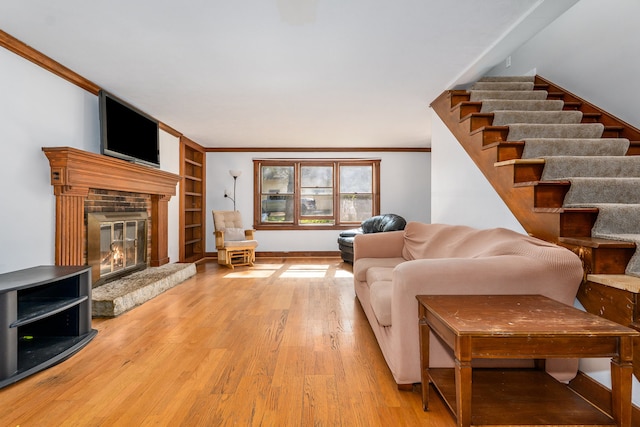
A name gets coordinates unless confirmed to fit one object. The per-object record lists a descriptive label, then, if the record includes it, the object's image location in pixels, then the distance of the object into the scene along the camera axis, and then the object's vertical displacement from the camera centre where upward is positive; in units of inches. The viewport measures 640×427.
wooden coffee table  42.0 -18.0
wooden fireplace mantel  111.0 +11.9
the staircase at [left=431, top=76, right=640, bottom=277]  69.8 +15.9
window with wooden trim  264.4 +15.5
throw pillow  225.8 -14.7
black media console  72.8 -26.6
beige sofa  62.0 -13.6
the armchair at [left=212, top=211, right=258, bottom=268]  217.9 -19.2
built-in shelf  221.9 +8.5
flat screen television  132.7 +36.6
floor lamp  260.5 +15.9
